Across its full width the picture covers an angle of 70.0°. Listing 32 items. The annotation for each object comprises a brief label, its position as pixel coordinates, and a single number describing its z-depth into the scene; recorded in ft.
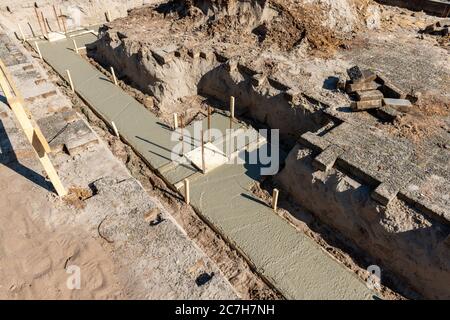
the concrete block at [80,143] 24.06
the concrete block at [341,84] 26.42
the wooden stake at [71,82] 33.89
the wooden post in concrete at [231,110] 28.61
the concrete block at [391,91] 24.88
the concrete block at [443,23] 35.96
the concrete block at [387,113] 23.15
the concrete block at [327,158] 20.58
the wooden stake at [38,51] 39.93
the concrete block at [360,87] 25.62
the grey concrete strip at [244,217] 18.58
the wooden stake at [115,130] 28.14
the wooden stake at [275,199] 21.40
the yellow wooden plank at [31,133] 17.92
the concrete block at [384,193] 18.04
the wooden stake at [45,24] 45.38
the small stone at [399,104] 23.84
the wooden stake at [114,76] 34.06
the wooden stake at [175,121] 27.97
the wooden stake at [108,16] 50.04
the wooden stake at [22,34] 44.05
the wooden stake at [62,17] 47.78
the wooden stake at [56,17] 46.37
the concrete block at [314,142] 21.54
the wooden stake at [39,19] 46.47
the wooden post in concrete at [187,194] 21.61
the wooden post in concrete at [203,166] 24.02
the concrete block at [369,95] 24.30
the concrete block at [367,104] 23.95
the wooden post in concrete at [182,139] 26.66
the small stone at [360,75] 25.59
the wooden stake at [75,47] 40.33
